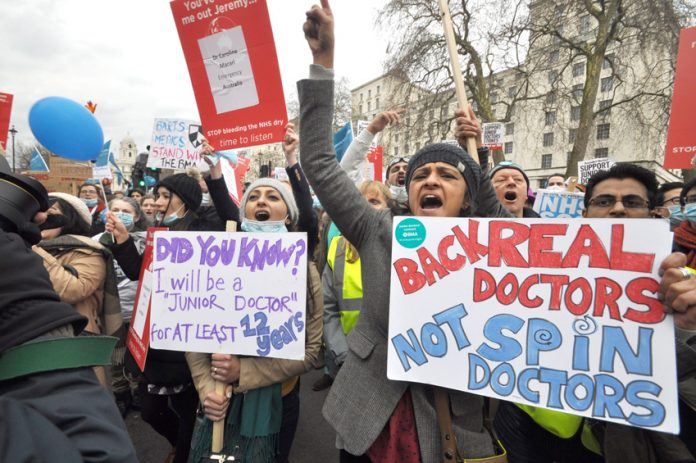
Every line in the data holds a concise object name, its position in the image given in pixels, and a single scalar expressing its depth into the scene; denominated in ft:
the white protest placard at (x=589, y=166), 18.33
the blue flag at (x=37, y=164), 23.56
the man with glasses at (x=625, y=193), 5.94
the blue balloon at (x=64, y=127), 9.16
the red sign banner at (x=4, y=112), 12.55
